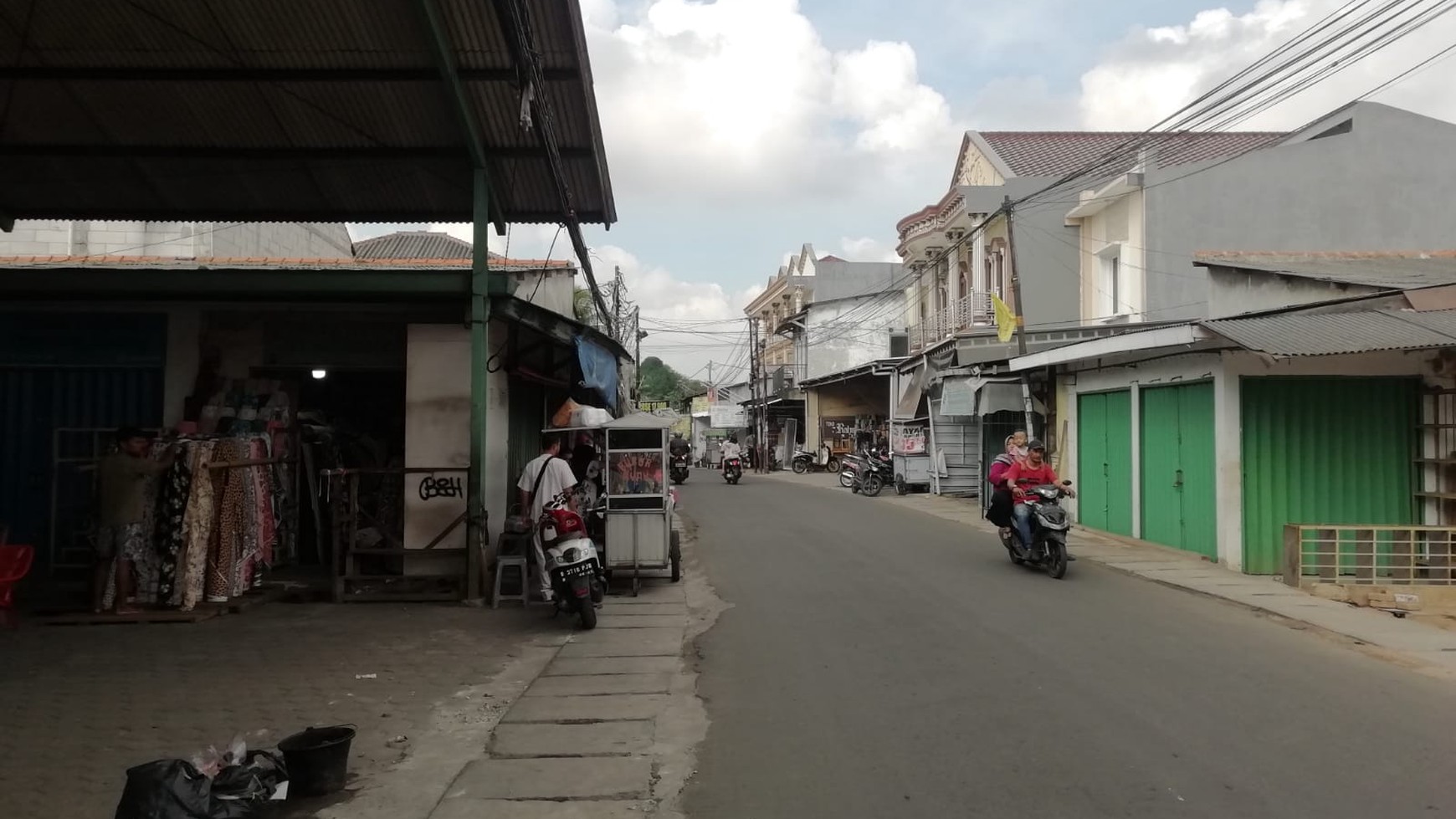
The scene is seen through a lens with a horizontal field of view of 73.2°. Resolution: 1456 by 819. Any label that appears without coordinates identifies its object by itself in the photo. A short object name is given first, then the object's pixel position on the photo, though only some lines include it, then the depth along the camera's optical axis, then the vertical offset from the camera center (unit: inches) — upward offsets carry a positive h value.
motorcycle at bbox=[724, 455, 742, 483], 1240.2 -29.4
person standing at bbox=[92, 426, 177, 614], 335.9 -23.1
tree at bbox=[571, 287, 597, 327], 1272.1 +193.3
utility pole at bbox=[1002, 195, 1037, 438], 722.8 +94.3
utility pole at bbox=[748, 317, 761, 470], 1979.7 +171.6
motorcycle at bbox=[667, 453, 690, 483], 1178.0 -27.4
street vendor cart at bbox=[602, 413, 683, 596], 417.4 -23.3
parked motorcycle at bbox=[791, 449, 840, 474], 1590.8 -27.6
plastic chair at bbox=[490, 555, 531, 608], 375.2 -47.4
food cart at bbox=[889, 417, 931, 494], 1023.6 -12.8
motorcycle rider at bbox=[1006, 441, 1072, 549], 455.8 -14.9
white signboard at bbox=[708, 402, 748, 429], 2379.4 +70.3
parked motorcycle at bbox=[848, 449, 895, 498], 1041.5 -31.2
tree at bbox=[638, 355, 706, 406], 3644.2 +251.1
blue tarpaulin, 448.5 +38.4
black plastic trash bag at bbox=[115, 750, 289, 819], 158.4 -58.6
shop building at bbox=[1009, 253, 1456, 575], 417.7 +14.7
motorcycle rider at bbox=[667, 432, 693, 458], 1166.3 -1.9
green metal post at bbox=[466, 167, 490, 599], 370.3 +12.9
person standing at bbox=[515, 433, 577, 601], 356.2 -14.9
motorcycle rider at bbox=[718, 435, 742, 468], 1241.4 -6.1
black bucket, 185.0 -60.6
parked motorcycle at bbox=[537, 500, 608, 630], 336.2 -40.4
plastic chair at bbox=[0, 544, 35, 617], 320.2 -41.0
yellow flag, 818.2 +104.8
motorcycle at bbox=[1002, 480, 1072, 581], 440.1 -40.4
